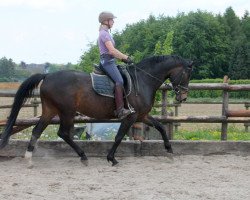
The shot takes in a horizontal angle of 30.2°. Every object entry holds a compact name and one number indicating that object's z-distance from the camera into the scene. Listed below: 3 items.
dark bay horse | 7.05
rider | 7.04
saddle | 7.15
